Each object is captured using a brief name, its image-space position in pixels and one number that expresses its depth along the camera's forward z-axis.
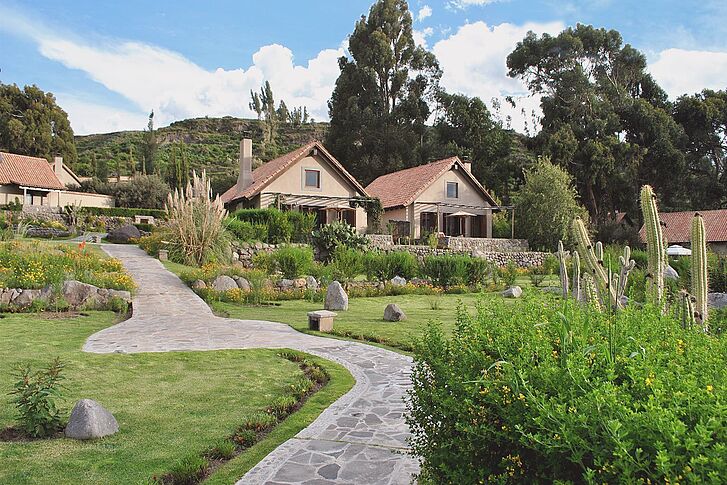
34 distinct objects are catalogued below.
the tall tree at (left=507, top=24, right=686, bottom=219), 40.91
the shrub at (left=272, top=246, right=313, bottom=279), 18.09
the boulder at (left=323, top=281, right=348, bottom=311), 13.79
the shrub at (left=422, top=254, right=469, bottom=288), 19.38
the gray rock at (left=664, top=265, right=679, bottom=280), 16.88
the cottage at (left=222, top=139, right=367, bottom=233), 31.33
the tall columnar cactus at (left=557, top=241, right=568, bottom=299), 6.16
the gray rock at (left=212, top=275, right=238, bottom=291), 15.60
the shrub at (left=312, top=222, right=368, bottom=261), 23.06
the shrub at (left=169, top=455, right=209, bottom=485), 4.07
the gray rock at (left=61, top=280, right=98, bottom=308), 12.57
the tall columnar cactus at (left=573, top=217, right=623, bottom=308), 6.10
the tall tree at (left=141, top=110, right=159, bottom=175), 54.91
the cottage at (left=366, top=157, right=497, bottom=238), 35.28
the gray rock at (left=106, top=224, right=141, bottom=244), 26.92
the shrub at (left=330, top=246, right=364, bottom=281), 18.56
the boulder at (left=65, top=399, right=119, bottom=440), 4.72
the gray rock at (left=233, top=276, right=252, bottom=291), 15.93
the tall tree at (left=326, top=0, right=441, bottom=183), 48.94
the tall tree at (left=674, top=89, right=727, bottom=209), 43.34
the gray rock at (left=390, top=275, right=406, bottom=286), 18.86
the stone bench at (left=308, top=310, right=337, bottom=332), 10.60
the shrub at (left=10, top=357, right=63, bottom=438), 4.74
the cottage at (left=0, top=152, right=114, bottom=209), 39.25
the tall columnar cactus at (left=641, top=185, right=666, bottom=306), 5.61
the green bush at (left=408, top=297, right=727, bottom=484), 2.03
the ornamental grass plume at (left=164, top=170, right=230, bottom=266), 18.91
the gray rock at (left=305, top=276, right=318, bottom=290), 16.70
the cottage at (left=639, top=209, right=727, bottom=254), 36.09
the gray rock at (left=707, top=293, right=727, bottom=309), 14.49
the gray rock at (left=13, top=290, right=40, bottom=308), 12.11
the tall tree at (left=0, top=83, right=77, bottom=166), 51.03
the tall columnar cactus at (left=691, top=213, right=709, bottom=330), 5.58
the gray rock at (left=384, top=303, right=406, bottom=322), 11.86
